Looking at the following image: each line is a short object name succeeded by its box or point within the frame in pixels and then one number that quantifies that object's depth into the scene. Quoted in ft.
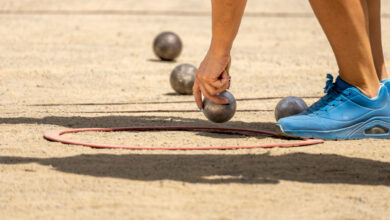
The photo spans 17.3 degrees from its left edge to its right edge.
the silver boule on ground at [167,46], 51.43
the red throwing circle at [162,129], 23.41
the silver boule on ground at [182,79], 38.94
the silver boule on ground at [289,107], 26.94
